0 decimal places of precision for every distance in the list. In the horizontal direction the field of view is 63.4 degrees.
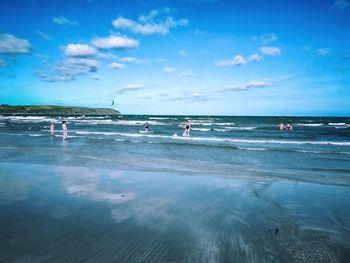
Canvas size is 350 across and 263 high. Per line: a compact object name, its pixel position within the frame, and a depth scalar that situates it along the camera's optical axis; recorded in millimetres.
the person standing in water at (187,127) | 34438
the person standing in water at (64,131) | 27022
